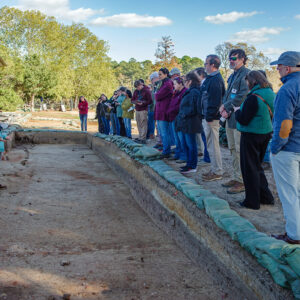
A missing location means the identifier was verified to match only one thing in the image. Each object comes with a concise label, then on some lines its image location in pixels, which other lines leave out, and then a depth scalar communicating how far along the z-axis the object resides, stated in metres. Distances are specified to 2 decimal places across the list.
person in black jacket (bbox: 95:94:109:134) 12.38
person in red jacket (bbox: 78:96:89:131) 15.01
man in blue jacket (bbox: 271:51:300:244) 2.84
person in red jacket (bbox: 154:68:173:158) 6.77
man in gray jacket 4.33
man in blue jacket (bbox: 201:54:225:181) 4.96
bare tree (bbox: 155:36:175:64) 39.75
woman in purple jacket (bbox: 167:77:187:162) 6.17
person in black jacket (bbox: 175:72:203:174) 5.47
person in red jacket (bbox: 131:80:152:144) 8.62
